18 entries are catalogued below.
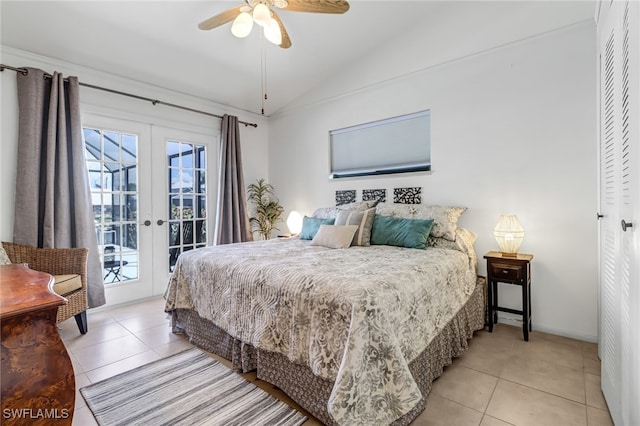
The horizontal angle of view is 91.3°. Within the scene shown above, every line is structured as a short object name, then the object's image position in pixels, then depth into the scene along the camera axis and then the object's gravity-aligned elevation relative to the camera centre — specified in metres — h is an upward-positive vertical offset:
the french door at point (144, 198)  3.41 +0.15
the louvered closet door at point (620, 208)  1.23 -0.01
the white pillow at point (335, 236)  2.84 -0.25
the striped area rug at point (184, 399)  1.64 -1.09
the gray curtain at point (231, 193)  4.24 +0.23
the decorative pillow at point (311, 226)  3.31 -0.18
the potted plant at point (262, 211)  4.77 -0.03
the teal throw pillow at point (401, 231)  2.73 -0.21
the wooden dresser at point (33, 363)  1.08 -0.56
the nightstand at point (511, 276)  2.50 -0.56
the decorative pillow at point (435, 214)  2.82 -0.06
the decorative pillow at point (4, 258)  2.27 -0.34
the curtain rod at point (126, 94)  2.77 +1.29
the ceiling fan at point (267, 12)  2.14 +1.43
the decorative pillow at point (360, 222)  2.95 -0.13
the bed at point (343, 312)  1.38 -0.59
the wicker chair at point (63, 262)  2.64 -0.44
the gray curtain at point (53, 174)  2.79 +0.35
